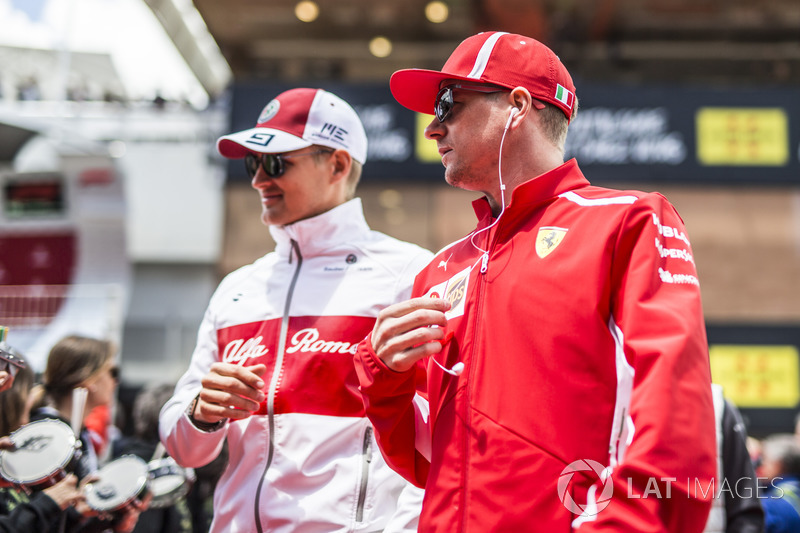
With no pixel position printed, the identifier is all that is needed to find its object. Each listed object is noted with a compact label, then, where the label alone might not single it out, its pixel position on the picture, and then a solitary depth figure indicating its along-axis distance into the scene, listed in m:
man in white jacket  2.15
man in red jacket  1.26
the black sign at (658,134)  8.47
